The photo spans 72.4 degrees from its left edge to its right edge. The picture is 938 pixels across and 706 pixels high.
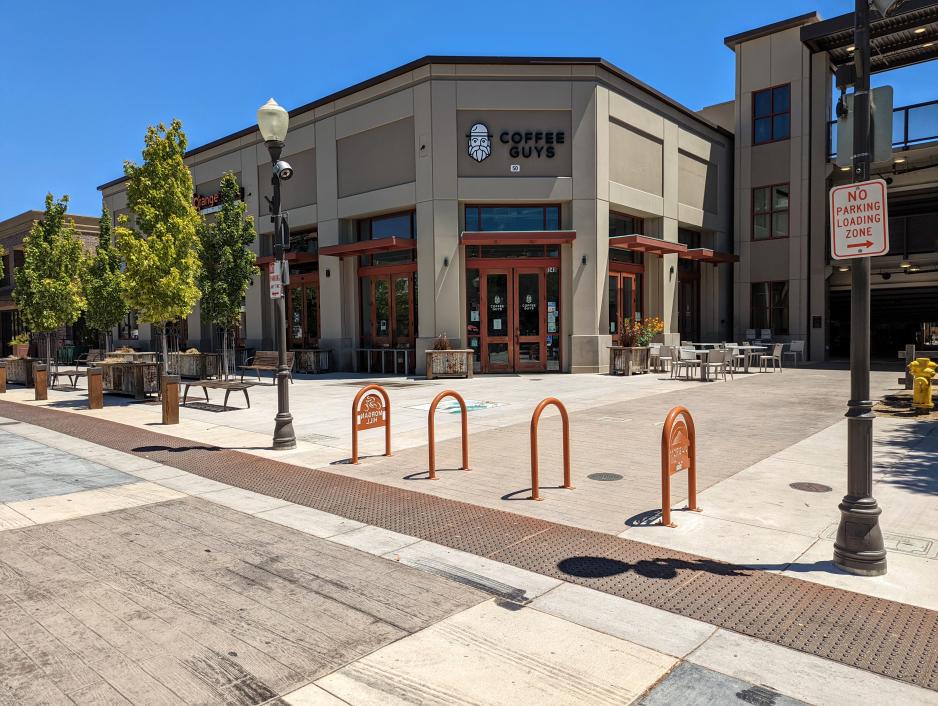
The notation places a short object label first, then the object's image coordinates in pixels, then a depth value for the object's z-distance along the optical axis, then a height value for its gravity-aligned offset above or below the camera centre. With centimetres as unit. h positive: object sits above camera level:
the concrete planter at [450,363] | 2014 -92
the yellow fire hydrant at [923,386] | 1170 -106
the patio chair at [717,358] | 1801 -78
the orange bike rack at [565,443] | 652 -117
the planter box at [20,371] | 2120 -106
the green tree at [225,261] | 1912 +230
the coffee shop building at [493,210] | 2105 +437
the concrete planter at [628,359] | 2073 -92
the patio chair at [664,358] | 2189 -92
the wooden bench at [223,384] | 1348 -103
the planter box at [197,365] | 2120 -93
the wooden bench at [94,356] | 2065 -60
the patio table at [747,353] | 2115 -80
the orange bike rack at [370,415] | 848 -109
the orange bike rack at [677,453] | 555 -111
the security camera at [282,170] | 962 +251
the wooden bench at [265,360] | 1740 -66
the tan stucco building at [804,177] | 2444 +613
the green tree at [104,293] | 2508 +175
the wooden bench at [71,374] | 1892 -117
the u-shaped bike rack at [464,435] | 743 -121
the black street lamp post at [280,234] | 938 +157
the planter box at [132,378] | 1619 -102
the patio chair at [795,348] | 2394 -70
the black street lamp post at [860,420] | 453 -65
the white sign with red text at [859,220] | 435 +75
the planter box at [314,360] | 2345 -89
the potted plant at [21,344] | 2605 -20
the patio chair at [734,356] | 2088 -83
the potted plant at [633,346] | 2078 -50
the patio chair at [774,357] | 2098 -90
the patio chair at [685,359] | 1950 -86
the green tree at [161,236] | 1445 +236
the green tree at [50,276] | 1952 +199
